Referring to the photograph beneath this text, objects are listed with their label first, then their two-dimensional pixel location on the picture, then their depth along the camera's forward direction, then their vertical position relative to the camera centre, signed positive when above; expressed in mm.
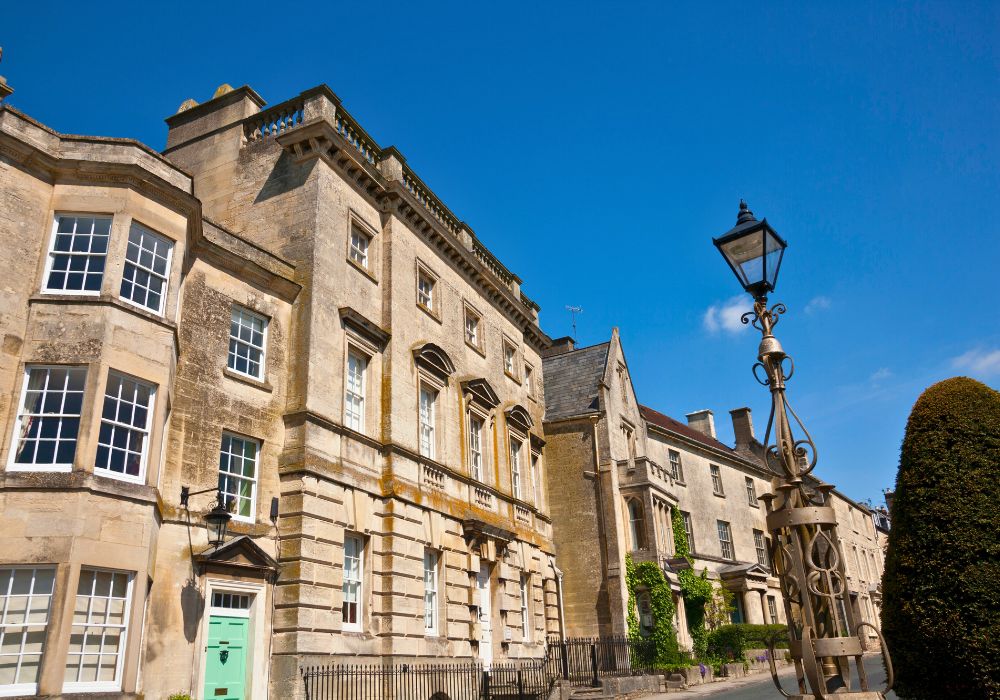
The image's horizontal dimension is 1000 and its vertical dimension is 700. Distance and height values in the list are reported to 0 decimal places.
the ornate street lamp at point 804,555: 6414 +699
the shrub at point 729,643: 33781 +72
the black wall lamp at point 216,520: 15031 +2641
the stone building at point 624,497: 30453 +6404
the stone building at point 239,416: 13141 +5033
